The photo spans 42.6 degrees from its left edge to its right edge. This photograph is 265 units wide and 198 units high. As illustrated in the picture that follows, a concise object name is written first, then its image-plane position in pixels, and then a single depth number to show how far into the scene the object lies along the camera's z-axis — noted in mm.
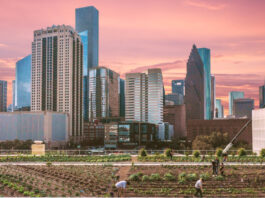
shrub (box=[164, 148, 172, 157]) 48275
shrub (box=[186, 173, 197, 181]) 30750
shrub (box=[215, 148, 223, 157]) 49356
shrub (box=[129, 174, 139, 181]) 31047
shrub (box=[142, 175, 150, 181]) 30934
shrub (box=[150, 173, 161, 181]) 31105
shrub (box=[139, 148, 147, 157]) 50888
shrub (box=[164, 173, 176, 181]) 31120
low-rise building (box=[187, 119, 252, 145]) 170875
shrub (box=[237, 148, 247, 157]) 49938
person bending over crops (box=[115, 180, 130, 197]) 22781
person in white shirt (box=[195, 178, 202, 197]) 23262
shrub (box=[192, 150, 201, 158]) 47750
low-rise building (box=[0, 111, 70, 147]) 198500
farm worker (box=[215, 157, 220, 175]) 32350
